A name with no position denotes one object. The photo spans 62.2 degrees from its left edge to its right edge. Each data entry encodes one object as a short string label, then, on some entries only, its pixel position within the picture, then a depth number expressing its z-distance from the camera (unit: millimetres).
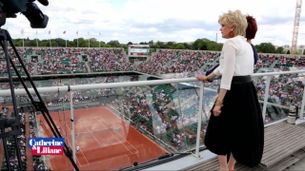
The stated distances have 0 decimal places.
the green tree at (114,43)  51962
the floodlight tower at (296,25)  38072
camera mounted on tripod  1080
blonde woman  1621
